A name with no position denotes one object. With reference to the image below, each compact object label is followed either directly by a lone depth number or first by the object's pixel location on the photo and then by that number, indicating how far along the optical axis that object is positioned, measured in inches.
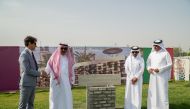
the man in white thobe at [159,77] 182.6
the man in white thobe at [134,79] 184.4
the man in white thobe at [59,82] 156.7
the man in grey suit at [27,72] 142.1
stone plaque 175.4
